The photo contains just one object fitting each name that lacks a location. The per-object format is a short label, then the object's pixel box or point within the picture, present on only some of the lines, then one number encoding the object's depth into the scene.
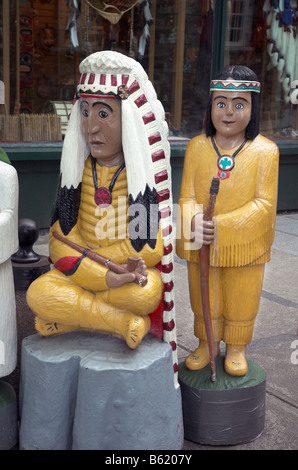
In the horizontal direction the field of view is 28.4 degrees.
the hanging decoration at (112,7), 5.99
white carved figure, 2.30
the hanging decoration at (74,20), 6.00
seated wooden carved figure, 2.19
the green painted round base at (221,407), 2.46
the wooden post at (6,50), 5.80
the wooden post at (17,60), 5.85
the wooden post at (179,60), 6.45
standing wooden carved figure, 2.39
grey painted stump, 2.16
